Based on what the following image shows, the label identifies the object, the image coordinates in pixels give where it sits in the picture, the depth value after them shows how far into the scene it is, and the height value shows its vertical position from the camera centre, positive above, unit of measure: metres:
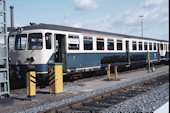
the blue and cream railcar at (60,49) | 12.02 +0.38
